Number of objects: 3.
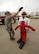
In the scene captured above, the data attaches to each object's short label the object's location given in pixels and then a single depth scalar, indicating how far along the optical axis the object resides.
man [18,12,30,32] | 1.97
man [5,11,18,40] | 2.06
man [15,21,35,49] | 1.90
